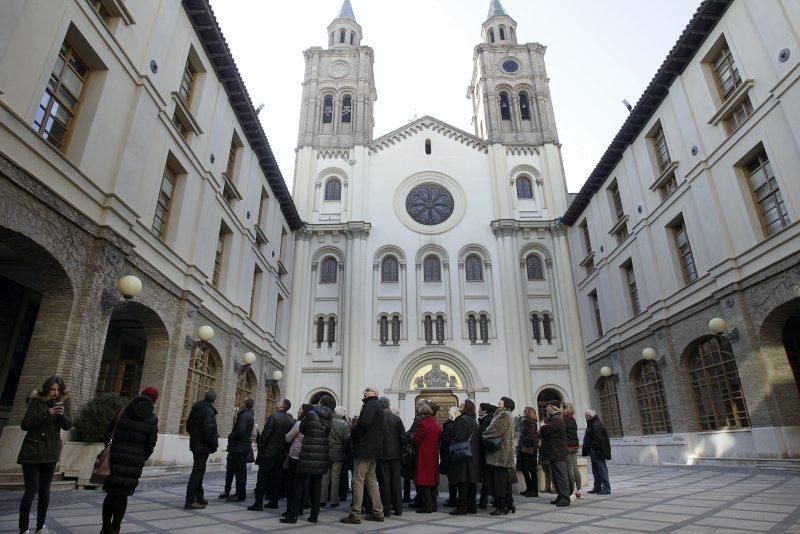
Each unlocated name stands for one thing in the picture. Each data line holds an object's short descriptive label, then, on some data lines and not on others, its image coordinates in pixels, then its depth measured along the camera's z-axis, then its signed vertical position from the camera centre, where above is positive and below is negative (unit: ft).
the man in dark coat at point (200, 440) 25.23 +0.11
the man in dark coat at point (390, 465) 24.48 -1.21
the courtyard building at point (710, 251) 42.57 +19.48
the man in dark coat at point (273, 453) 26.45 -0.62
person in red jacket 25.90 -0.97
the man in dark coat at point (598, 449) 32.71 -0.76
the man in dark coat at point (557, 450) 27.43 -0.65
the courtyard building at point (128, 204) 28.19 +17.65
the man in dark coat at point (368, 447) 23.44 -0.30
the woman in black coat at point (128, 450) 16.78 -0.23
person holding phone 17.28 +0.15
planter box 29.17 -0.93
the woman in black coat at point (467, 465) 25.46 -1.31
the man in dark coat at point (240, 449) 28.27 -0.39
